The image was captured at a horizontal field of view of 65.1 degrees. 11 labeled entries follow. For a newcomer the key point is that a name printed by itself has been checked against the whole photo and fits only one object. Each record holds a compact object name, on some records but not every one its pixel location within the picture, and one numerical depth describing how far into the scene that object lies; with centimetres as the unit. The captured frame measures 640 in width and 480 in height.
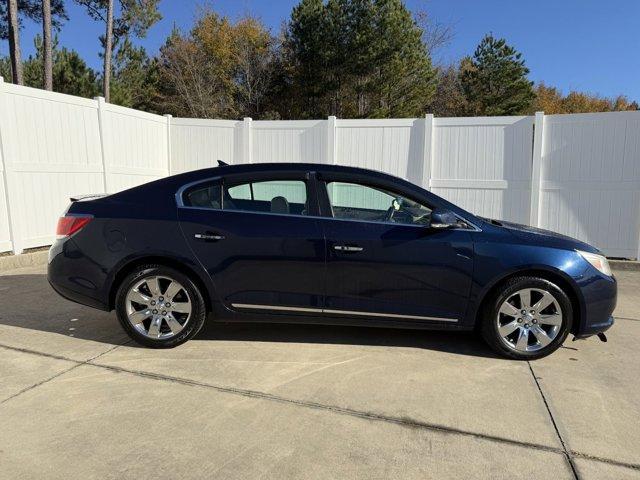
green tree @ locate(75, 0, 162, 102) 2448
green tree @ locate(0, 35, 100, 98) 2295
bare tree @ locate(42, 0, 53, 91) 1686
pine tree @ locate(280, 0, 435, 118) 2419
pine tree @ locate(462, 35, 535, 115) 3194
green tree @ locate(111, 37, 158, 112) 2706
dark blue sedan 400
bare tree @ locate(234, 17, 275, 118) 2817
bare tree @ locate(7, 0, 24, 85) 1502
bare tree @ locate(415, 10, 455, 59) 2729
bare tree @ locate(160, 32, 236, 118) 2673
